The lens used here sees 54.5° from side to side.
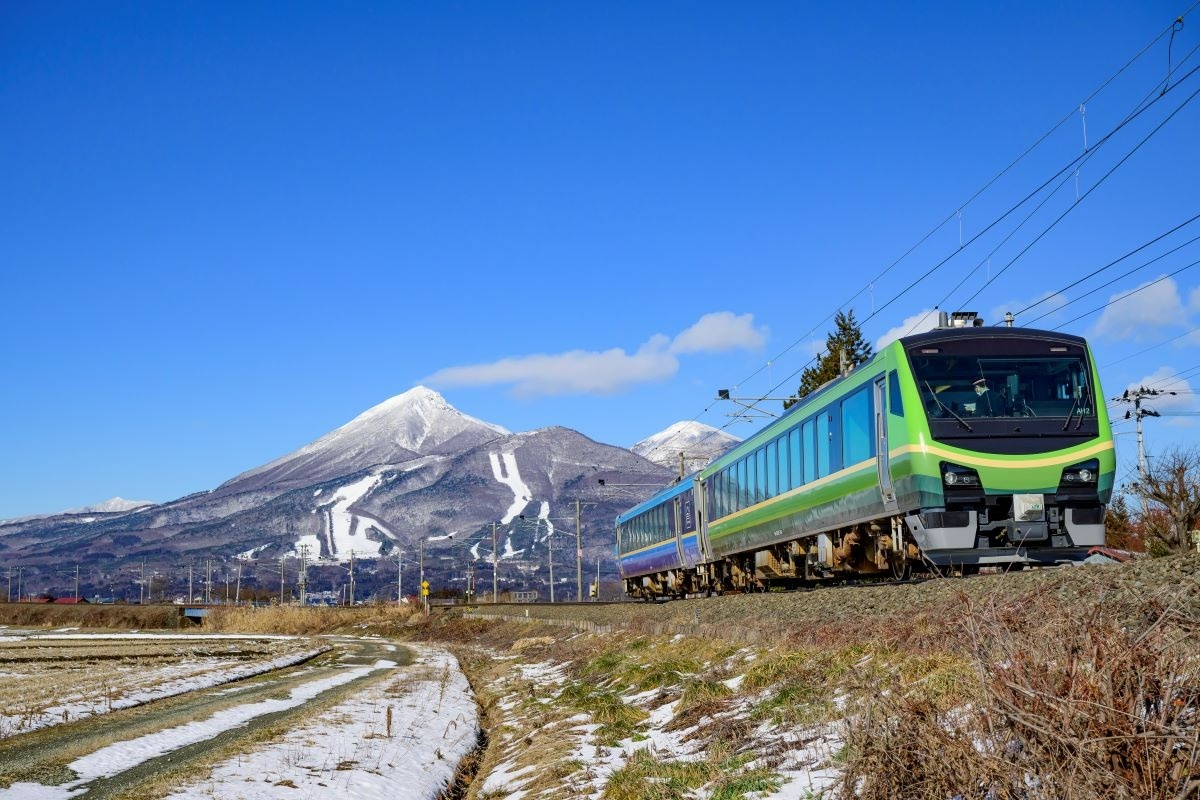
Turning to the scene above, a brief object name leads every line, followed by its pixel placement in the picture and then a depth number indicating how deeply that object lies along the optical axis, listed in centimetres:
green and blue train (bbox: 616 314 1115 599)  1742
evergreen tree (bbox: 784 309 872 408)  5100
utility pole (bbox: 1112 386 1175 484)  5212
